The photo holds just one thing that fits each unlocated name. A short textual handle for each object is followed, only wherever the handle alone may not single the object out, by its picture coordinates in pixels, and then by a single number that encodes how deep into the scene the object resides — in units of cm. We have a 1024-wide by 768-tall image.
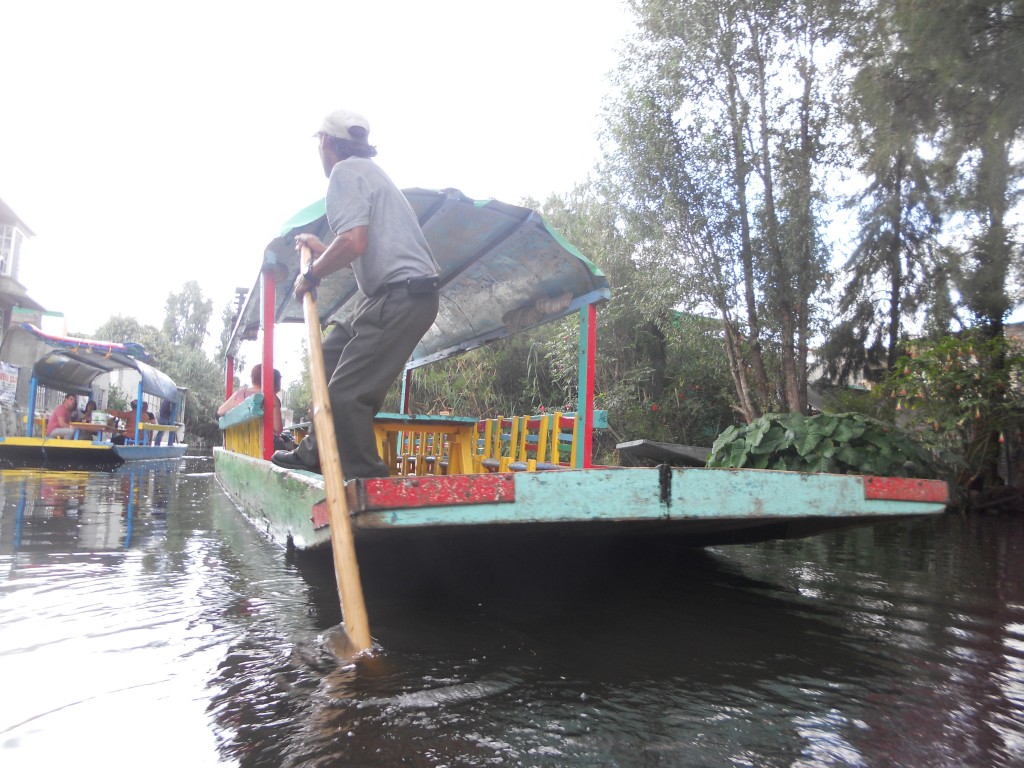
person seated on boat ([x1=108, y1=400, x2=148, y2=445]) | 1675
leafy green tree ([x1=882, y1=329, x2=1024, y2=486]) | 802
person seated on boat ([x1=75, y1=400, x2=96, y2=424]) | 1558
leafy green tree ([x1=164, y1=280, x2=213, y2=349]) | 4316
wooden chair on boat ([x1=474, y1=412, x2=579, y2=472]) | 424
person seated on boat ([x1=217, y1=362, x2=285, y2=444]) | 511
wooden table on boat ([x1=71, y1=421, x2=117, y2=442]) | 1411
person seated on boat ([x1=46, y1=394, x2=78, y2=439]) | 1327
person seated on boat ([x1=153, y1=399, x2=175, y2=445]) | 1932
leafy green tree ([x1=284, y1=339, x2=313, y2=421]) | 1839
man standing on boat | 265
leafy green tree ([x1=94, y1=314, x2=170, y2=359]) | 3375
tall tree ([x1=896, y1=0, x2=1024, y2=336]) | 562
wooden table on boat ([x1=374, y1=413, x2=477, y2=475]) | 462
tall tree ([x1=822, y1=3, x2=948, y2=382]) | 683
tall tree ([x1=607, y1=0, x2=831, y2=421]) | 906
